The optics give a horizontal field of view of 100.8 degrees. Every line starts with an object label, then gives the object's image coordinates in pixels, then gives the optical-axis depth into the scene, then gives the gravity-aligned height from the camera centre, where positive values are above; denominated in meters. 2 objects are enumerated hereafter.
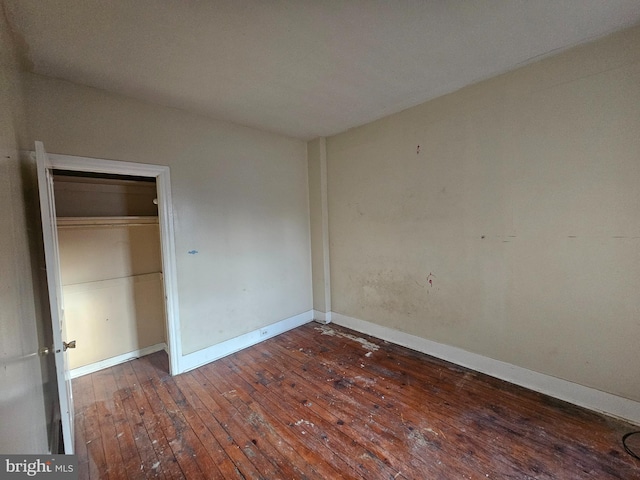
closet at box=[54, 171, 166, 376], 2.75 -0.40
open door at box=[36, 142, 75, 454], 1.58 -0.39
